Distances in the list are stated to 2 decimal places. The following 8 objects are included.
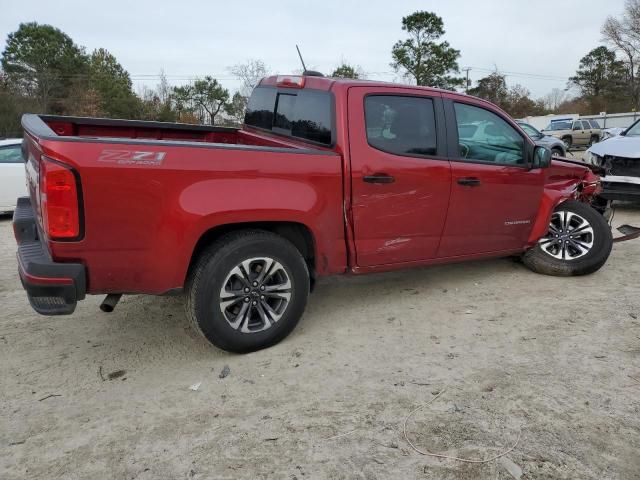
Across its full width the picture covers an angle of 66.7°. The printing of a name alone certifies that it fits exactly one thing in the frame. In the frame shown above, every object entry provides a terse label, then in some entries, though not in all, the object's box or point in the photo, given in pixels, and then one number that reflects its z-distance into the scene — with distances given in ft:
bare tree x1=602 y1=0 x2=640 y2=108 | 158.61
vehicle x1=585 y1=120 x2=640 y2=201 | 24.79
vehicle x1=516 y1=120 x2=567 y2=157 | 53.37
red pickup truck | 8.82
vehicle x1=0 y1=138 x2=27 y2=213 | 28.04
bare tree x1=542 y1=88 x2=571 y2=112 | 233.14
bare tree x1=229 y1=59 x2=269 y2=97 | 150.39
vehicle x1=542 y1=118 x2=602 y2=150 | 90.22
